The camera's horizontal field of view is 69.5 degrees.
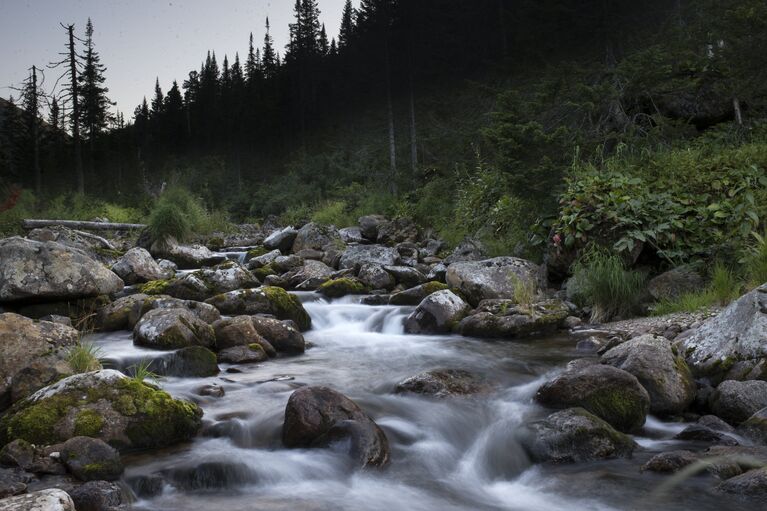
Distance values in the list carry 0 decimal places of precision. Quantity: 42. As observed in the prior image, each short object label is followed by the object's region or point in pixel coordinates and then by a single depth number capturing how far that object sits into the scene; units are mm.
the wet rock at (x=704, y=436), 4582
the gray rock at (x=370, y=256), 14312
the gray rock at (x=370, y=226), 19234
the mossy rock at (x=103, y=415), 4328
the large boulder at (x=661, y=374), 5305
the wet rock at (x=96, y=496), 3500
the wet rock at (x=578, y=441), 4523
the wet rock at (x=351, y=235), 18866
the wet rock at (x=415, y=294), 10859
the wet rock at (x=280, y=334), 8016
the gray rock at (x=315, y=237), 17453
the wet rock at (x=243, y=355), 7219
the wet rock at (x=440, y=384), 6188
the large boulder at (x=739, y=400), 4895
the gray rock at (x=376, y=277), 12383
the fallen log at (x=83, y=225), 18453
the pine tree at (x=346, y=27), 49188
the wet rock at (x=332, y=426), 4633
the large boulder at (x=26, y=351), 5188
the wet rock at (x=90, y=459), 3918
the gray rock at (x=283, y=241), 18172
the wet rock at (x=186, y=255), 15992
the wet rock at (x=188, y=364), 6590
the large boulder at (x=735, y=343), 5484
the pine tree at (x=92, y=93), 36281
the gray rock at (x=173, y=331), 7344
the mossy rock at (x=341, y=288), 11875
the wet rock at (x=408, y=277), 12531
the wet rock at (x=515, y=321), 8570
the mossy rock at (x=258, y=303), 9453
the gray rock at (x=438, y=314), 9156
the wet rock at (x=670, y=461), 4203
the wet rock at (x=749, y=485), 3668
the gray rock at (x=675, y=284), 8367
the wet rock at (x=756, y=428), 4488
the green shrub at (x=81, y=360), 5457
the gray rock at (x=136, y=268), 12062
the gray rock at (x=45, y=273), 8414
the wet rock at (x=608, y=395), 5023
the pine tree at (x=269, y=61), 53925
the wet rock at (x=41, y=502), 2973
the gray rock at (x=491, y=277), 9852
